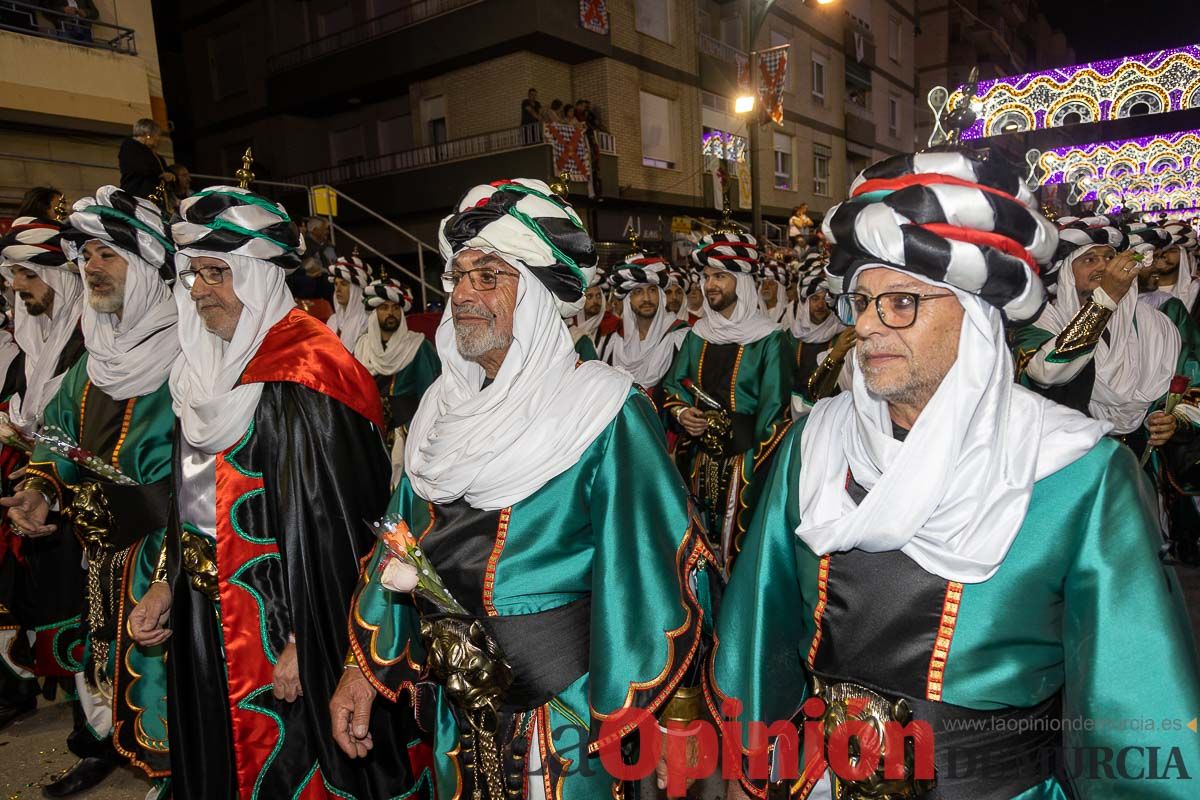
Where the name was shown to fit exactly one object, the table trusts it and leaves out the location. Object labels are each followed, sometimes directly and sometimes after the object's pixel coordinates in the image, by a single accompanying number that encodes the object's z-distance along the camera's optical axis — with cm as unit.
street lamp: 1141
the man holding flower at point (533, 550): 211
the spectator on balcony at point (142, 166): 567
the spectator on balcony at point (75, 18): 1088
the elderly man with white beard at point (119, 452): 315
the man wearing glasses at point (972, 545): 151
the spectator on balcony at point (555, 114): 1827
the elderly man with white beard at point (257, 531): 279
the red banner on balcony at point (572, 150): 1809
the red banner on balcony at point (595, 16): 1900
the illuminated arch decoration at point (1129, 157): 2289
